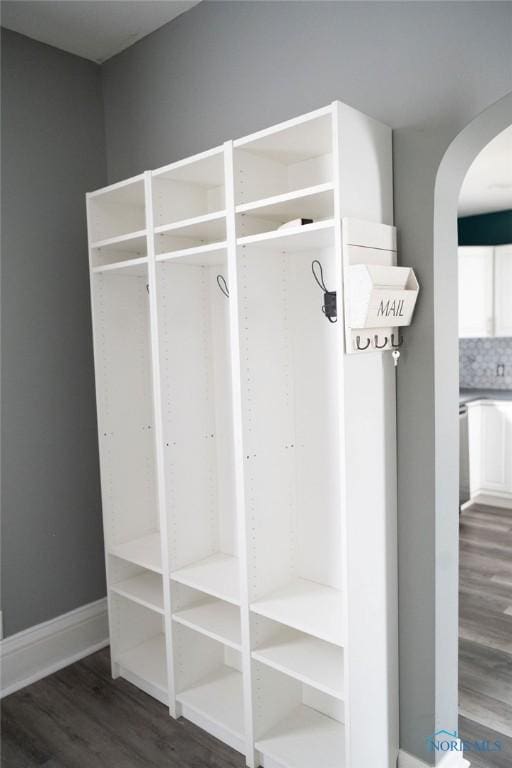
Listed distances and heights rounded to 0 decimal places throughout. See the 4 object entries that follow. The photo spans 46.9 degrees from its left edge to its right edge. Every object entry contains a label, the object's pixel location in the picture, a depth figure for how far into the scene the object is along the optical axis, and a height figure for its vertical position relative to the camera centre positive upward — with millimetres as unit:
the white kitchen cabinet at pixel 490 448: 5137 -938
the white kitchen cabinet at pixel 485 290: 5406 +481
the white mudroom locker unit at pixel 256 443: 1881 -365
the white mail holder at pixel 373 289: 1718 +169
